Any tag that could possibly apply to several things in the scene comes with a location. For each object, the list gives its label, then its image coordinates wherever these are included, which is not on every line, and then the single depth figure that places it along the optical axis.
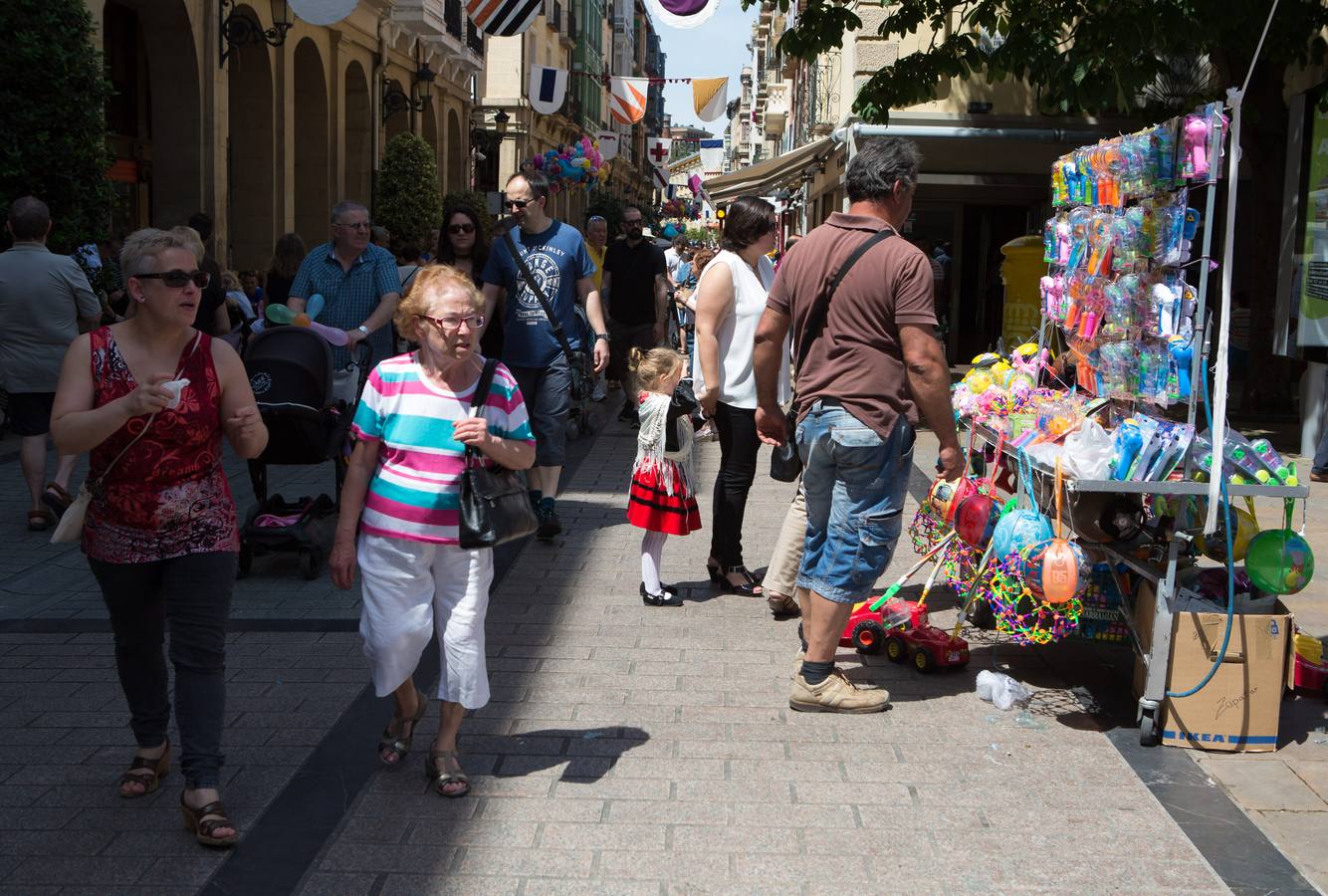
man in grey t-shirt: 7.87
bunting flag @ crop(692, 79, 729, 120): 25.22
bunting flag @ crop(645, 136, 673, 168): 43.50
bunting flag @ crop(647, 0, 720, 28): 12.41
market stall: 4.65
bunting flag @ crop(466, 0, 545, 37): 14.88
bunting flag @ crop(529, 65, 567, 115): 21.44
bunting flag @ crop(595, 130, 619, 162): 35.34
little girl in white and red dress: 6.43
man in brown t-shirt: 4.77
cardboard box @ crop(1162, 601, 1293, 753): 4.68
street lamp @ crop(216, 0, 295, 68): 17.58
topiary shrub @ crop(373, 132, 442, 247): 24.14
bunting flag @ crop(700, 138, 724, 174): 49.28
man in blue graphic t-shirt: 7.69
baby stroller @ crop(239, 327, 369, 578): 6.67
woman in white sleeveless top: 6.41
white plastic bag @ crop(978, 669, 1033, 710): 5.13
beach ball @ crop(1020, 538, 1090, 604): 4.70
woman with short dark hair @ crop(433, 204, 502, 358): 8.53
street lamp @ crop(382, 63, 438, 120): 25.70
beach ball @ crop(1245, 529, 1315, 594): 4.72
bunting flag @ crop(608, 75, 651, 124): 24.39
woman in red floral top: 3.79
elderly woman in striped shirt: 4.01
